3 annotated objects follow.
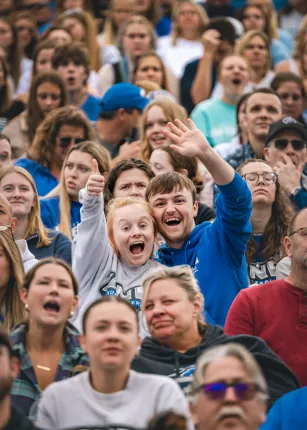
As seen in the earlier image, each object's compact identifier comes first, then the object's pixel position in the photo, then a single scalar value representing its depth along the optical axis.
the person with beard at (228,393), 11.21
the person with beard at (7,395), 11.64
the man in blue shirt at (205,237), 15.52
